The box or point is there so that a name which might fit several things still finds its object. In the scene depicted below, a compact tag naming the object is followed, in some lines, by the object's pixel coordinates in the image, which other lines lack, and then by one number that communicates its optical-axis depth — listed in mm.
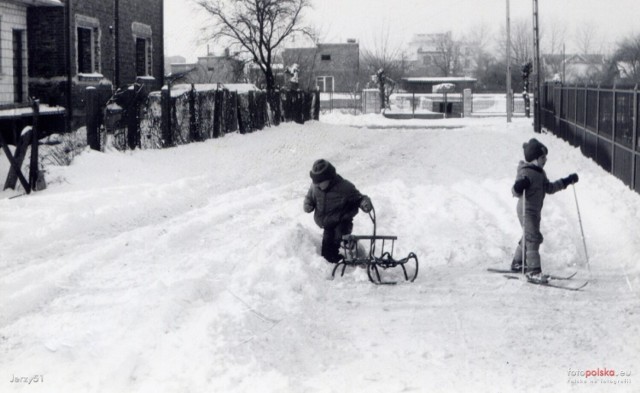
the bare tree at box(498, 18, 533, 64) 88125
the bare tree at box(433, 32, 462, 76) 115188
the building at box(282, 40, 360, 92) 85250
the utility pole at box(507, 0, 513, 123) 41938
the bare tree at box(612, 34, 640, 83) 61688
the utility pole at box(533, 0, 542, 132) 32000
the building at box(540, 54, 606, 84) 92750
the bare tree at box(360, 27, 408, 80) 67750
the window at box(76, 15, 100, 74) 25672
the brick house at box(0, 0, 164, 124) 23031
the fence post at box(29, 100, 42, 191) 13953
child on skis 9117
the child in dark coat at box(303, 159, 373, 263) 9406
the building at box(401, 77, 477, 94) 77562
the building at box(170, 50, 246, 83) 43000
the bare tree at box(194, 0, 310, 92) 40344
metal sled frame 8711
